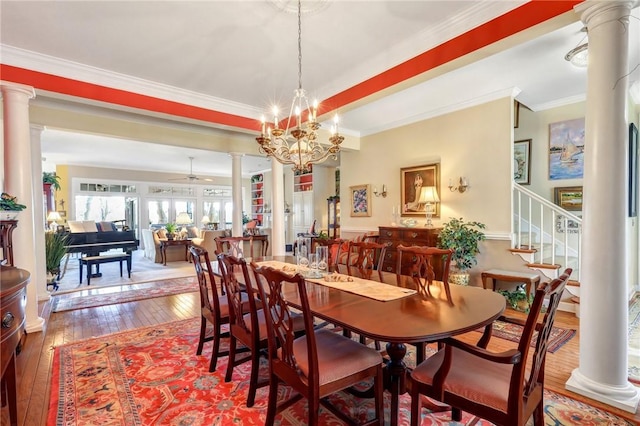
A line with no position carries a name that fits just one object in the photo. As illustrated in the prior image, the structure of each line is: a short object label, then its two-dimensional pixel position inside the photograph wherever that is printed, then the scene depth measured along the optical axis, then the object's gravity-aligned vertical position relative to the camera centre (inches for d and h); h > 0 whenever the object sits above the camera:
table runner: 73.8 -21.6
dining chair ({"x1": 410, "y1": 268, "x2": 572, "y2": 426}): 48.7 -31.8
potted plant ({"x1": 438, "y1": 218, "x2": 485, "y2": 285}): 166.4 -21.4
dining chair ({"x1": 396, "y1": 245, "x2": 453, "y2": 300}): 90.2 -18.7
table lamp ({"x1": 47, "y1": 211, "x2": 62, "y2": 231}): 324.5 -8.9
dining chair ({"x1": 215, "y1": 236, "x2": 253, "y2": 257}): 132.0 -16.4
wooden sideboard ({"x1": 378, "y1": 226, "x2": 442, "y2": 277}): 182.0 -21.0
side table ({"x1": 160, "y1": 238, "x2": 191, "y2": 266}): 298.2 -36.4
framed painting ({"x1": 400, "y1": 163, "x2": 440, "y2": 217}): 197.7 +13.4
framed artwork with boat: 173.2 +30.6
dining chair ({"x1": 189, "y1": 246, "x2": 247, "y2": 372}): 95.3 -33.2
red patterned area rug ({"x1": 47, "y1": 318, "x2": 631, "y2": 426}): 73.7 -50.5
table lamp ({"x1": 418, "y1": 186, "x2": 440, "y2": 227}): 190.9 +4.0
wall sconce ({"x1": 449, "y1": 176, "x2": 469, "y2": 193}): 181.0 +10.6
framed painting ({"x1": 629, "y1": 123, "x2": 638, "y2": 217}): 153.6 +16.2
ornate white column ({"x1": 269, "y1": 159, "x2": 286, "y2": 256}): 203.5 -2.4
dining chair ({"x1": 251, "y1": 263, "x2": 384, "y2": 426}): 57.7 -32.0
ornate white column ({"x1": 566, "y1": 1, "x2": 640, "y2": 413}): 76.5 -1.0
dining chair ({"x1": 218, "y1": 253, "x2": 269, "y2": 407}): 77.4 -32.5
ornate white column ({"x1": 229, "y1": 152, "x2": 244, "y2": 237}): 248.8 +10.6
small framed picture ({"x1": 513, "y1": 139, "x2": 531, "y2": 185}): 192.6 +26.0
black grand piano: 236.7 -26.7
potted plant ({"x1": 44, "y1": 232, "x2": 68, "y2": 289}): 191.0 -28.2
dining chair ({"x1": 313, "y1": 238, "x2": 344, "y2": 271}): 126.3 -17.7
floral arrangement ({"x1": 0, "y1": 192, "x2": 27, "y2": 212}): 106.9 +2.1
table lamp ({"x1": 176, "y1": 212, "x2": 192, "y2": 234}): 333.4 -12.1
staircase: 148.7 -22.6
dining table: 53.4 -21.6
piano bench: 215.2 -36.1
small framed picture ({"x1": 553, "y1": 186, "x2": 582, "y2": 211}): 174.9 +3.1
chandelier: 102.5 +22.5
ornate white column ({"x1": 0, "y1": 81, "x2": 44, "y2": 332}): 122.0 +15.4
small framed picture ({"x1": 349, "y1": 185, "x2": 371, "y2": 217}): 246.2 +4.3
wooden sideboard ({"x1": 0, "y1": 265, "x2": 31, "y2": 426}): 48.0 -18.3
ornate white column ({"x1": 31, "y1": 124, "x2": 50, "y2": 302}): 171.5 -4.7
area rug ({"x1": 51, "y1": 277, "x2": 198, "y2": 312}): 169.0 -51.8
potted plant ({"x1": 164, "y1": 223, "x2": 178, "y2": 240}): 322.3 -25.1
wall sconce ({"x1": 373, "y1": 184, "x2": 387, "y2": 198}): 232.1 +9.7
